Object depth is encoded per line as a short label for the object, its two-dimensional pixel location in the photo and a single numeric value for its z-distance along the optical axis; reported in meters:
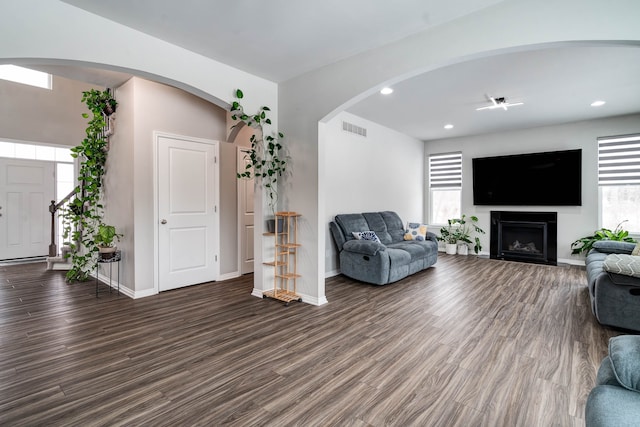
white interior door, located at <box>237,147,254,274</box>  4.94
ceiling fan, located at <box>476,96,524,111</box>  4.59
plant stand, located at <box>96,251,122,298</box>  3.83
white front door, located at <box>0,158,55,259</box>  5.76
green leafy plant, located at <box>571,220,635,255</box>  5.30
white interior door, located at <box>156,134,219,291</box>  4.07
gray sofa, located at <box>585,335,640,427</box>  1.03
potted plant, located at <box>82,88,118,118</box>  4.18
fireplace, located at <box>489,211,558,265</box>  6.14
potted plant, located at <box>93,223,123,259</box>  3.85
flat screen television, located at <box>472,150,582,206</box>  5.93
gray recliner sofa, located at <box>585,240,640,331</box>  2.85
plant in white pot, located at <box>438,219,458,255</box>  7.15
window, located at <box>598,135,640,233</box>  5.48
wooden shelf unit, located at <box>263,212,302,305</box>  3.78
